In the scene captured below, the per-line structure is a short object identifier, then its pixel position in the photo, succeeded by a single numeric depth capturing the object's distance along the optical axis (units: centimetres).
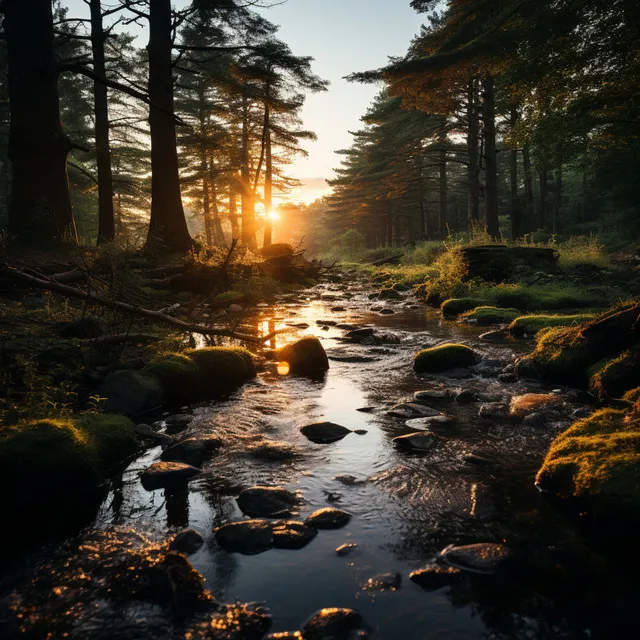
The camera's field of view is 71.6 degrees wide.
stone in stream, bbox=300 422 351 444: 372
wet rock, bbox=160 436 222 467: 332
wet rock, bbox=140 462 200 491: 298
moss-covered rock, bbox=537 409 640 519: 234
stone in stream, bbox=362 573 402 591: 203
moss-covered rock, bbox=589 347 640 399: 414
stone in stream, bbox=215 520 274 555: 233
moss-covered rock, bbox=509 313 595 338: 715
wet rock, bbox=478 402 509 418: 411
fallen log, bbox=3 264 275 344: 406
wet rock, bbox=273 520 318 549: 236
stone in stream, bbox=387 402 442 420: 420
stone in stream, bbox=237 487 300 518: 264
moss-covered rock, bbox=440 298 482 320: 1004
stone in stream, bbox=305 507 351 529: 251
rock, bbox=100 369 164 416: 423
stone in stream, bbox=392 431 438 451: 350
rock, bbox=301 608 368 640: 177
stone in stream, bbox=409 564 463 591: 205
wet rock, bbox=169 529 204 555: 232
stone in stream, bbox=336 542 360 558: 227
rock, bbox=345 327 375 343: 776
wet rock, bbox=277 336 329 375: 599
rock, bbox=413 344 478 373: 577
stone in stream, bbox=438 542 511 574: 214
